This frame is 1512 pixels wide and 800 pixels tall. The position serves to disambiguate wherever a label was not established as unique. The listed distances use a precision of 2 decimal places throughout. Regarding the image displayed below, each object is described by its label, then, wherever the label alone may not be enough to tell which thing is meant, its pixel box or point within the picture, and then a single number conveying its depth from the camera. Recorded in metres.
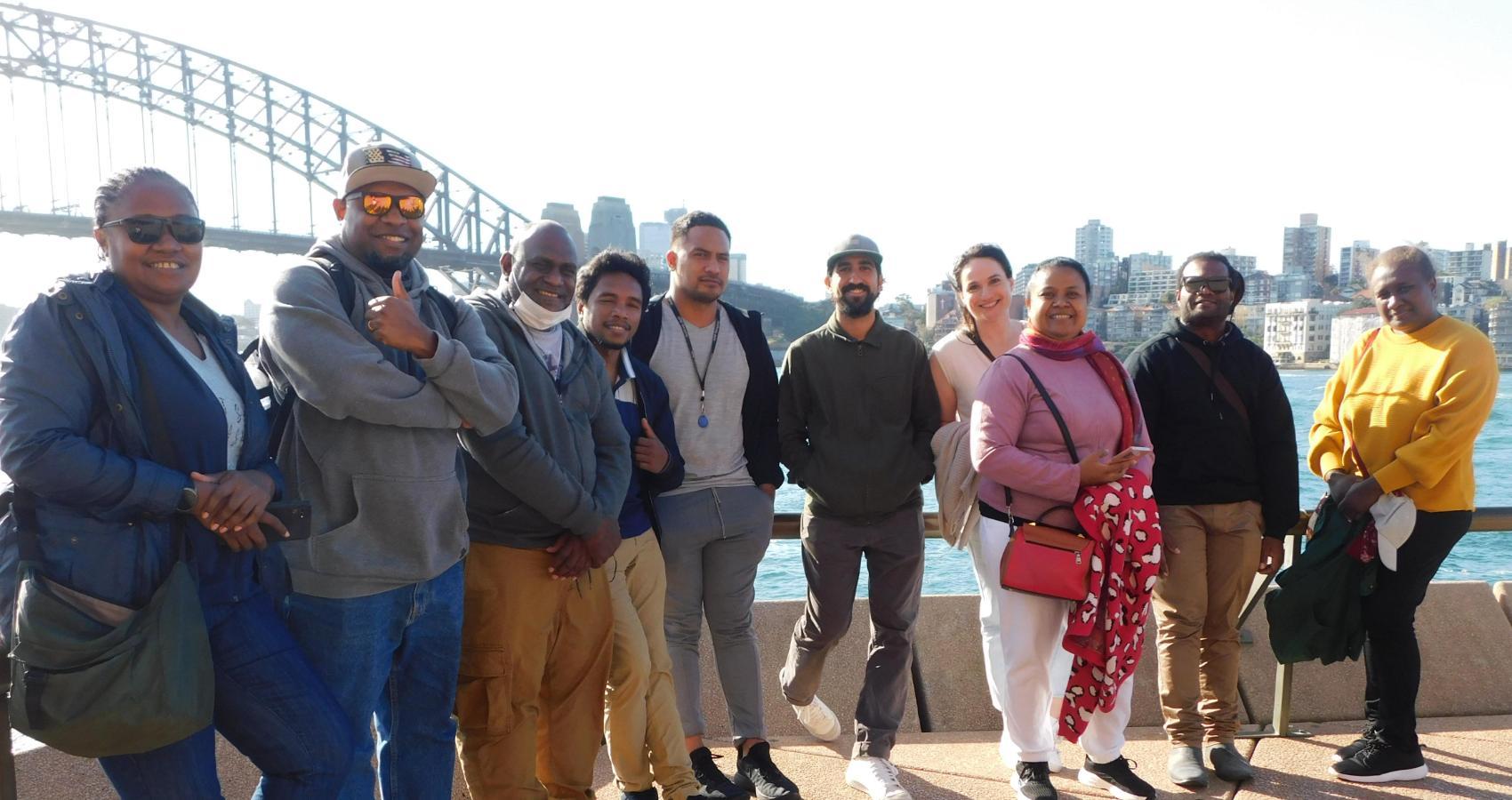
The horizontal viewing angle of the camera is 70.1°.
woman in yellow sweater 3.06
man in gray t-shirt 3.06
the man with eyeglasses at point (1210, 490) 3.19
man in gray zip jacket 2.49
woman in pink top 2.94
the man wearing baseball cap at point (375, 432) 2.08
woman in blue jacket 1.76
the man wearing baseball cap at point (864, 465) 3.13
